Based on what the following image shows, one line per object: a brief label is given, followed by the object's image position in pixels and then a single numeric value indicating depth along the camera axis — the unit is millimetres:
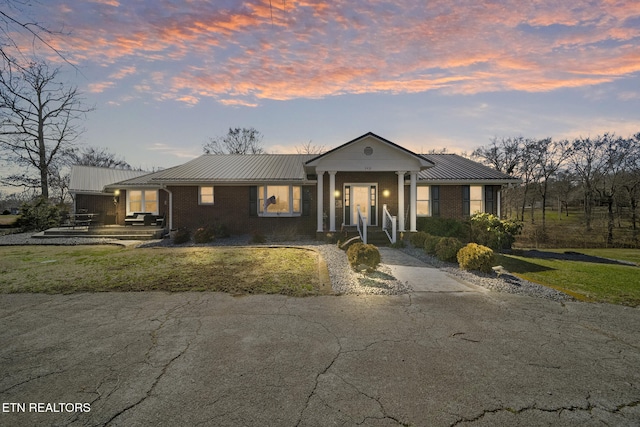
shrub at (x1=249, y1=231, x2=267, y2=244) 14727
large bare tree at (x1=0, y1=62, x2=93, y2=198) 28188
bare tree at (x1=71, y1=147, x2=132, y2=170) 46438
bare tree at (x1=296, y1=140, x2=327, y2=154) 41469
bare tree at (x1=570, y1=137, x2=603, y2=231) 36094
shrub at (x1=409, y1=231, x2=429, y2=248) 12645
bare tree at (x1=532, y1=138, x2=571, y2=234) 37694
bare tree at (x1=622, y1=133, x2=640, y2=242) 32594
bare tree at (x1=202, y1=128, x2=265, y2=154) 41219
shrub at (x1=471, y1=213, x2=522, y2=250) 13057
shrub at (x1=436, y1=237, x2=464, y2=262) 9773
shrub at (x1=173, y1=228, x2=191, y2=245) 14359
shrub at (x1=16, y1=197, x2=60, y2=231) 20391
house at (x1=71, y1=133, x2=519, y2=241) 16688
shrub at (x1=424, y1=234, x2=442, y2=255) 11094
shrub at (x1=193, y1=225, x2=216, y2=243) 14508
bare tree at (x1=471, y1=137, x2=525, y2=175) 39531
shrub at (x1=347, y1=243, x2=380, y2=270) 8148
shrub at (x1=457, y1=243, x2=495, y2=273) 8211
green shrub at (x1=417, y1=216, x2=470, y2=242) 14031
